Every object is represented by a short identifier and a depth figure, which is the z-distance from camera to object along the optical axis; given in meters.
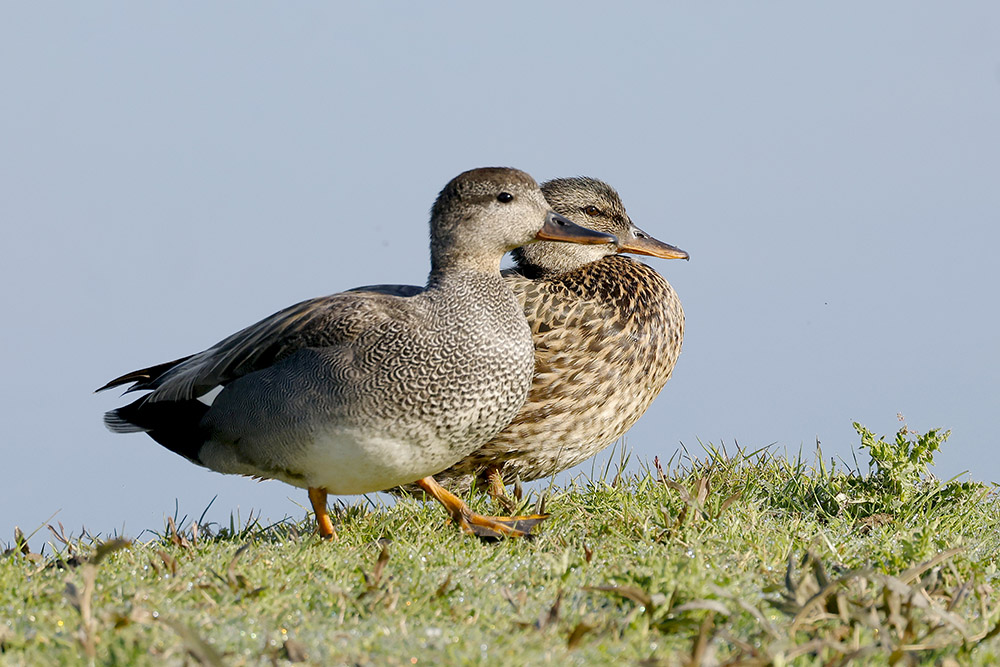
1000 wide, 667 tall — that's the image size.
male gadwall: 8.66
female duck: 10.55
